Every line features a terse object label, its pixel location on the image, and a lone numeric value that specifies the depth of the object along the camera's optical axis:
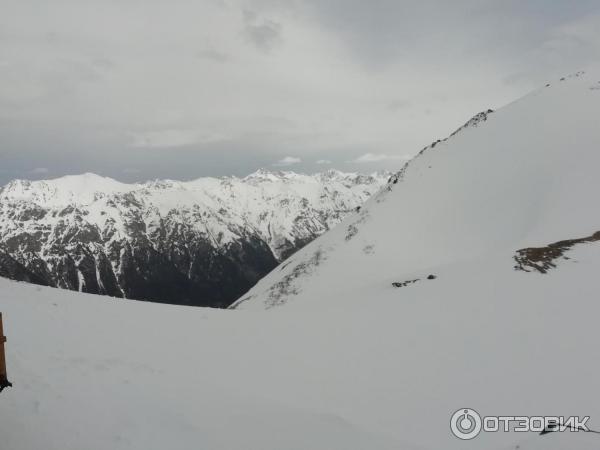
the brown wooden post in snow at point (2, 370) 7.93
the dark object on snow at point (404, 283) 34.59
